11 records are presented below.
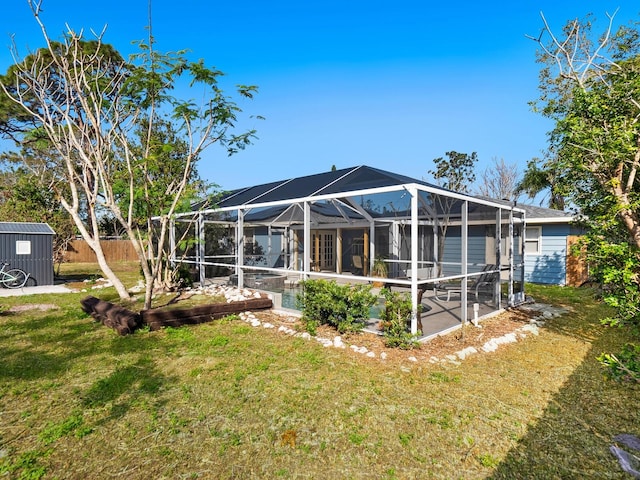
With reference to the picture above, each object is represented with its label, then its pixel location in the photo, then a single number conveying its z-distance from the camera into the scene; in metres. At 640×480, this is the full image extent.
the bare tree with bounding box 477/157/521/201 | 29.83
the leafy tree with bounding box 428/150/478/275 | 31.42
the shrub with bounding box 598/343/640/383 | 2.76
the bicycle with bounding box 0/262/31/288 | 11.00
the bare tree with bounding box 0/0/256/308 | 6.85
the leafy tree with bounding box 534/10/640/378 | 4.07
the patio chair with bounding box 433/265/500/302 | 7.22
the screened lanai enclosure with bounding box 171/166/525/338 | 6.66
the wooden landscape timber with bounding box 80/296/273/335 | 6.00
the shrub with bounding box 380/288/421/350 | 4.98
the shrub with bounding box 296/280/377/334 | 5.59
